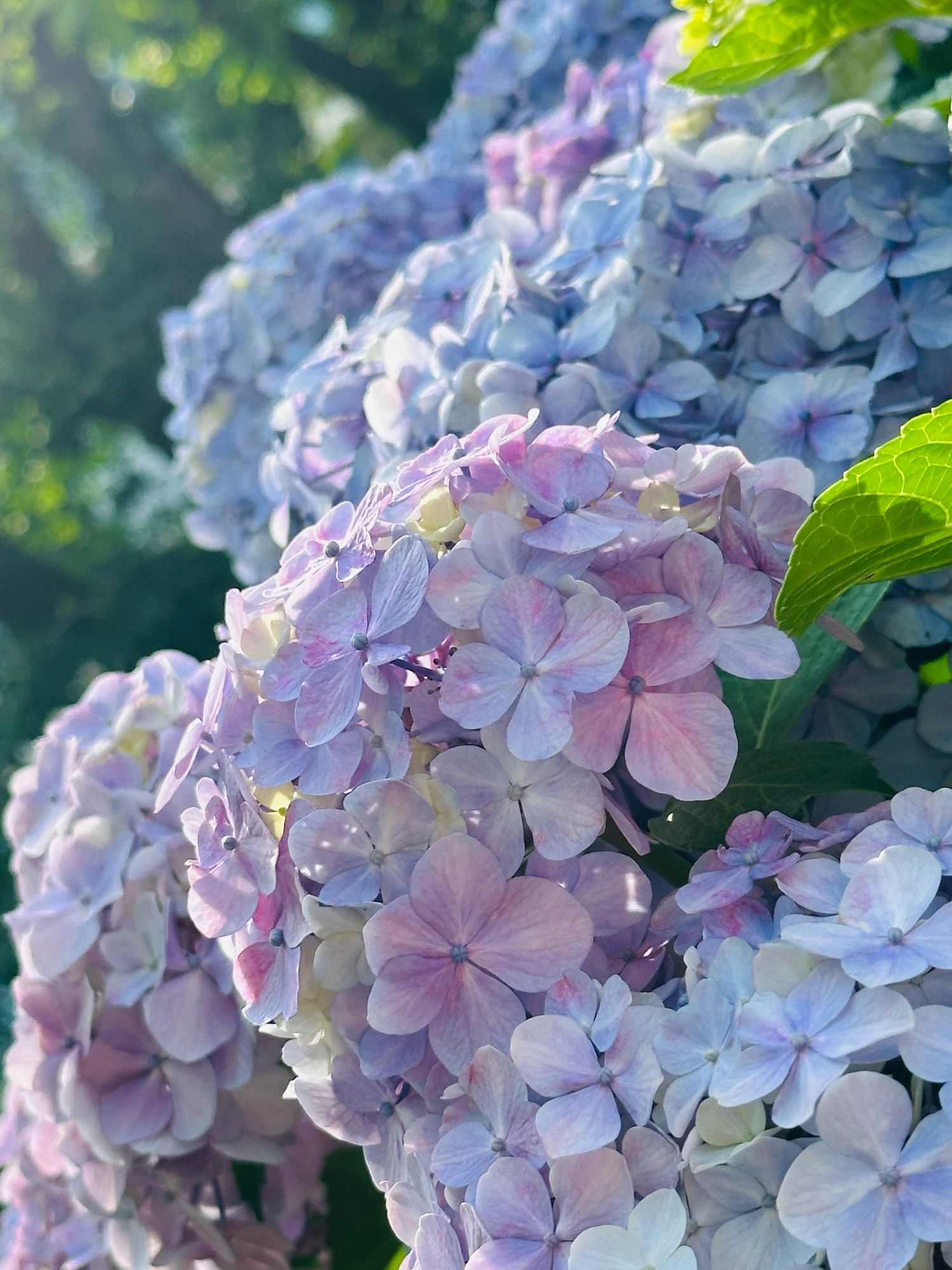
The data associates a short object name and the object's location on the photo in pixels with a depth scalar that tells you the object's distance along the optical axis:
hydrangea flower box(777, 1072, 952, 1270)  0.29
